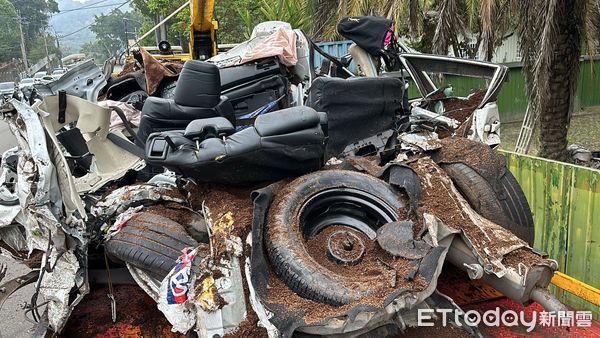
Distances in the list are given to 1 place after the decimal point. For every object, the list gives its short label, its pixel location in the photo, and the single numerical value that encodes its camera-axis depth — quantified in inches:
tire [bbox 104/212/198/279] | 110.2
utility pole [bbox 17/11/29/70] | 1762.3
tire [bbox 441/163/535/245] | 122.8
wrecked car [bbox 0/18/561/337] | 94.9
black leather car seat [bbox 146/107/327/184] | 110.4
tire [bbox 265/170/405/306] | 96.0
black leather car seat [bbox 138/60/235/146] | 140.1
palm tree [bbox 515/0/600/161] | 260.7
